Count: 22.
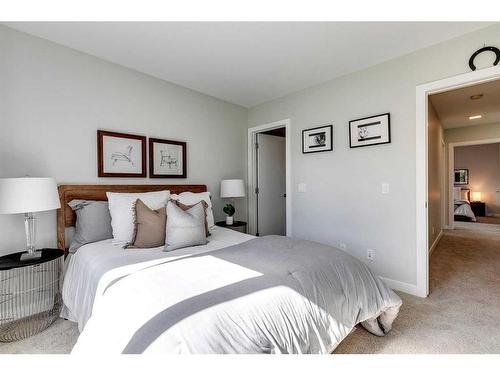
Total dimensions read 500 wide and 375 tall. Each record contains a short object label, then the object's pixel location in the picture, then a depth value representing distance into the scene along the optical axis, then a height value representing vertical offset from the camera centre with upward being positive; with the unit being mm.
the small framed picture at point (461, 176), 7758 +211
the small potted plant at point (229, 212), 3326 -367
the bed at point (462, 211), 6516 -787
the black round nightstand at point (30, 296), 1809 -901
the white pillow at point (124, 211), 2033 -207
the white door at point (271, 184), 4066 +20
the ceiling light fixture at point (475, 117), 4505 +1254
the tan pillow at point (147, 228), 1951 -341
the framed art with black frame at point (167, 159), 2862 +351
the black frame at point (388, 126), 2531 +611
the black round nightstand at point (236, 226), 3252 -548
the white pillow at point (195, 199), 2504 -132
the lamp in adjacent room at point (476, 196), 7556 -432
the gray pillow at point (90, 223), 2080 -311
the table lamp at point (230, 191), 3344 -76
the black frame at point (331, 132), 3004 +659
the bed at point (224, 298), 918 -537
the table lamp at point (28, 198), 1662 -65
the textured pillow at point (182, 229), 1927 -354
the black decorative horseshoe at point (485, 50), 1959 +1082
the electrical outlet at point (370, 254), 2693 -795
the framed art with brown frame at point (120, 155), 2465 +357
